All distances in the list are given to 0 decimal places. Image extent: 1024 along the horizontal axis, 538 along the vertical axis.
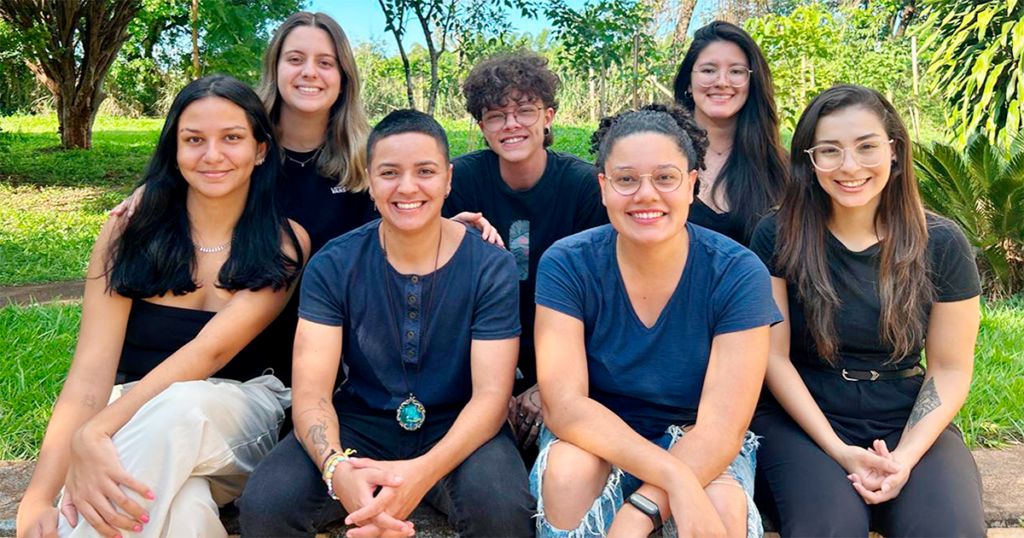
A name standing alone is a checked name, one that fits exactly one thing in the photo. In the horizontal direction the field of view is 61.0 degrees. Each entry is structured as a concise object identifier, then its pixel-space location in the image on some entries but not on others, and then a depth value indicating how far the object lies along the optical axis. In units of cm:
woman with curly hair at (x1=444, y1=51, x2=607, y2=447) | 331
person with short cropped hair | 246
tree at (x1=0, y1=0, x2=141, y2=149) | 1271
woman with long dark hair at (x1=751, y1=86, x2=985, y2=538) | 253
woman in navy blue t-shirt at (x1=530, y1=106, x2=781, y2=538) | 228
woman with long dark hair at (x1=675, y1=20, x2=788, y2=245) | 342
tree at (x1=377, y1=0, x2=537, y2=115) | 827
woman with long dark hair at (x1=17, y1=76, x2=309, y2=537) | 236
